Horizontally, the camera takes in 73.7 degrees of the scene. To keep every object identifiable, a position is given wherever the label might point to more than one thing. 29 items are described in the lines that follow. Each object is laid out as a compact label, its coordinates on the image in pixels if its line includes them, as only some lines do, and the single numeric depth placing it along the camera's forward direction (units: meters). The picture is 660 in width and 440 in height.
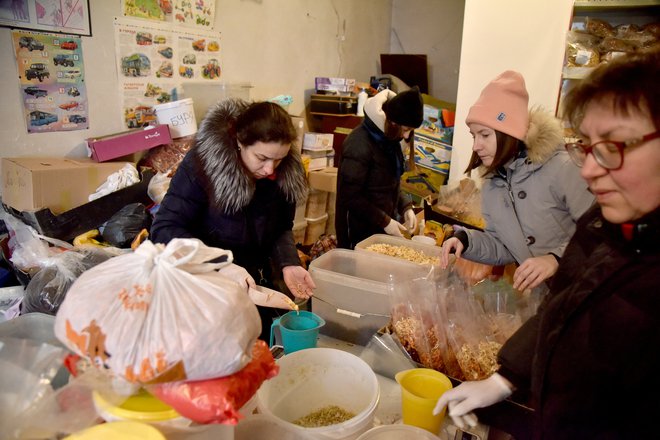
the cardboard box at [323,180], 3.73
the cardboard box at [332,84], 4.22
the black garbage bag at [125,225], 2.16
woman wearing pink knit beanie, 1.62
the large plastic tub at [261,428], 0.88
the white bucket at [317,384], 1.07
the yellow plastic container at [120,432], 0.59
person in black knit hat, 2.53
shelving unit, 2.81
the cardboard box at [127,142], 2.39
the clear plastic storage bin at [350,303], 1.48
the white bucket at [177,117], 2.70
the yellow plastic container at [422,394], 0.98
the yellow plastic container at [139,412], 0.63
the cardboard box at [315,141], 3.83
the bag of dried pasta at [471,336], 1.16
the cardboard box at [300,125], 3.45
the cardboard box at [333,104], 4.07
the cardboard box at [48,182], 2.01
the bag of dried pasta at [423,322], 1.21
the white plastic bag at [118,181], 2.26
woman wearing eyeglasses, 0.68
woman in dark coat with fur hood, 1.67
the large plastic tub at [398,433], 0.91
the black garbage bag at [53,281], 1.69
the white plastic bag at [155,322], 0.59
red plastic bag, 0.61
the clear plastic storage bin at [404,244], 2.07
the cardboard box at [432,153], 3.82
